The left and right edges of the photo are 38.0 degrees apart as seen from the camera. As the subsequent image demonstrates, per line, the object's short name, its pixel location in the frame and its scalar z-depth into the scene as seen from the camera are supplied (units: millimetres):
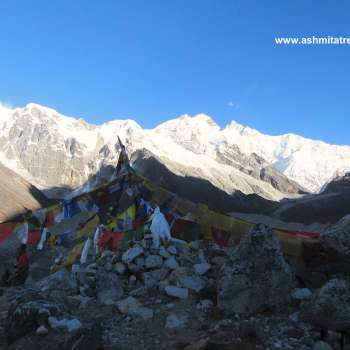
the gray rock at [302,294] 10062
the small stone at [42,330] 8547
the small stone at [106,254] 13547
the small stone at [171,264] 12109
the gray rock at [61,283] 12023
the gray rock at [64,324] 8710
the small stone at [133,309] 9984
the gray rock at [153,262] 12258
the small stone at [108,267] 12384
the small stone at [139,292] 11078
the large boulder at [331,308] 8312
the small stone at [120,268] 12227
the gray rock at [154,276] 11703
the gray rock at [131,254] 12406
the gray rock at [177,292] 10711
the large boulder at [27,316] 8750
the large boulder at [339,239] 10742
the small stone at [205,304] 10031
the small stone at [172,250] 12725
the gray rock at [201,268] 11757
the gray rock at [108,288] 11141
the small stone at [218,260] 12451
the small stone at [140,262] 12305
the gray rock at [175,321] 9438
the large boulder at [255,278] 9594
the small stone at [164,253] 12511
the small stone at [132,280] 11938
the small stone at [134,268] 12234
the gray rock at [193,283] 11047
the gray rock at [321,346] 7912
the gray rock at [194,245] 13297
